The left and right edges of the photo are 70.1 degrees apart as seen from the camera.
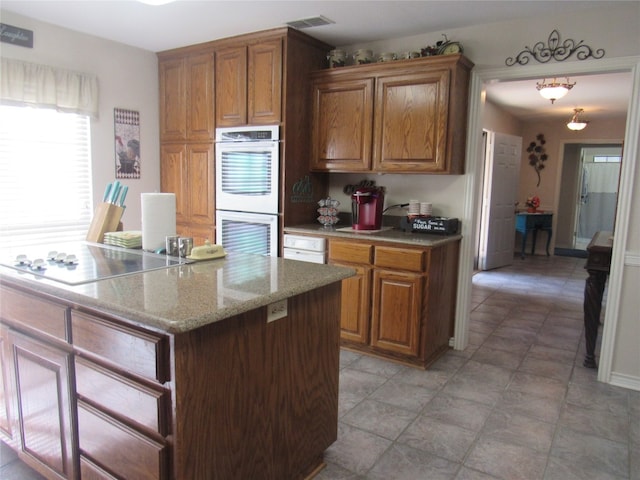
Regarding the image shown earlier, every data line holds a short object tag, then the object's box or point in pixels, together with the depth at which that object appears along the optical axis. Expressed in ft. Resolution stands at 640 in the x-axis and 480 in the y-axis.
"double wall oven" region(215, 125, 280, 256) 11.74
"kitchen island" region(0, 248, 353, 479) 4.46
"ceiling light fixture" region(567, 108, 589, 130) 23.05
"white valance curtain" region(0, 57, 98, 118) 10.51
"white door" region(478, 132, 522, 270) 20.88
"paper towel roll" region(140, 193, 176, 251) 7.23
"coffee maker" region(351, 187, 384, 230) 11.25
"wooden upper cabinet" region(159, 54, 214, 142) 12.84
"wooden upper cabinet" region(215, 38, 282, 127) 11.47
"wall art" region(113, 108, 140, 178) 13.00
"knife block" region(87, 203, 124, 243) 8.23
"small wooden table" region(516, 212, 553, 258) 25.08
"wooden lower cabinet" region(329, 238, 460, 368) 10.09
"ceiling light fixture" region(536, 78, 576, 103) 16.31
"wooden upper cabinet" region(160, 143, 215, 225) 13.05
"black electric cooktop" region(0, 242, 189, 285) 5.72
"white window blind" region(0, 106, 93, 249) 10.87
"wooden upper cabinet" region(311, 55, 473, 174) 10.27
